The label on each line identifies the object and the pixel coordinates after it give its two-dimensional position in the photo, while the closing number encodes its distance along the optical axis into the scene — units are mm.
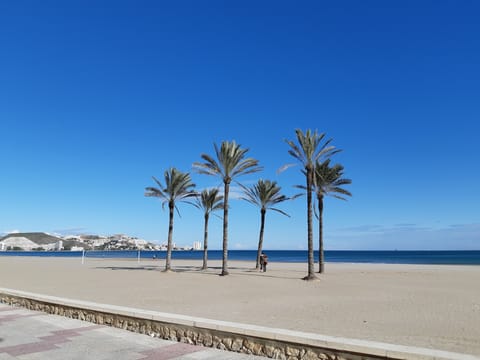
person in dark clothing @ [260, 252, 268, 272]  29984
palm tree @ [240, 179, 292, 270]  32906
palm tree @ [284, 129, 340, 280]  23469
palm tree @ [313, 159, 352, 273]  27859
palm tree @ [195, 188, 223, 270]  33562
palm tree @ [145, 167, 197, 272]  30547
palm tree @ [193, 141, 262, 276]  26406
